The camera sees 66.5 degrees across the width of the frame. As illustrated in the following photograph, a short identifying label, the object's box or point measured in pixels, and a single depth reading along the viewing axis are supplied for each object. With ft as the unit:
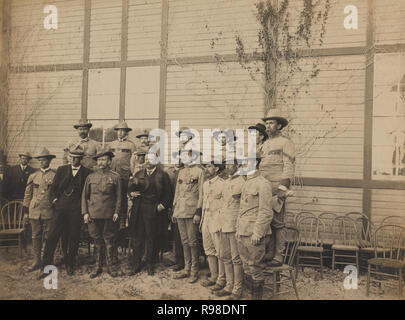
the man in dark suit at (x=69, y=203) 14.43
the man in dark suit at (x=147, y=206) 14.07
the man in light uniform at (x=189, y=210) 13.66
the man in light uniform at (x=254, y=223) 11.10
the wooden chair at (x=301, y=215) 15.24
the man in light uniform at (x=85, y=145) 16.37
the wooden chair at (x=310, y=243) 14.06
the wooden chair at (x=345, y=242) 13.87
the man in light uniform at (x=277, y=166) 12.33
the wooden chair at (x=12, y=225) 15.70
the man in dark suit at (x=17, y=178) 16.58
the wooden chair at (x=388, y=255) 12.42
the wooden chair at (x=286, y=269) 11.46
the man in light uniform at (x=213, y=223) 12.64
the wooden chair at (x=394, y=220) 13.85
